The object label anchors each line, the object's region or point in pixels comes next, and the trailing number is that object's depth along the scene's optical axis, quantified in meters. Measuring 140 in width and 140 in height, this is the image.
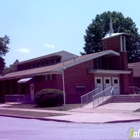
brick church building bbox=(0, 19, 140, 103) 32.12
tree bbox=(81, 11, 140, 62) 62.59
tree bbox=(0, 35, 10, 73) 44.93
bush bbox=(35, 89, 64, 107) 27.98
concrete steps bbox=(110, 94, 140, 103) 28.58
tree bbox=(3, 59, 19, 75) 85.99
